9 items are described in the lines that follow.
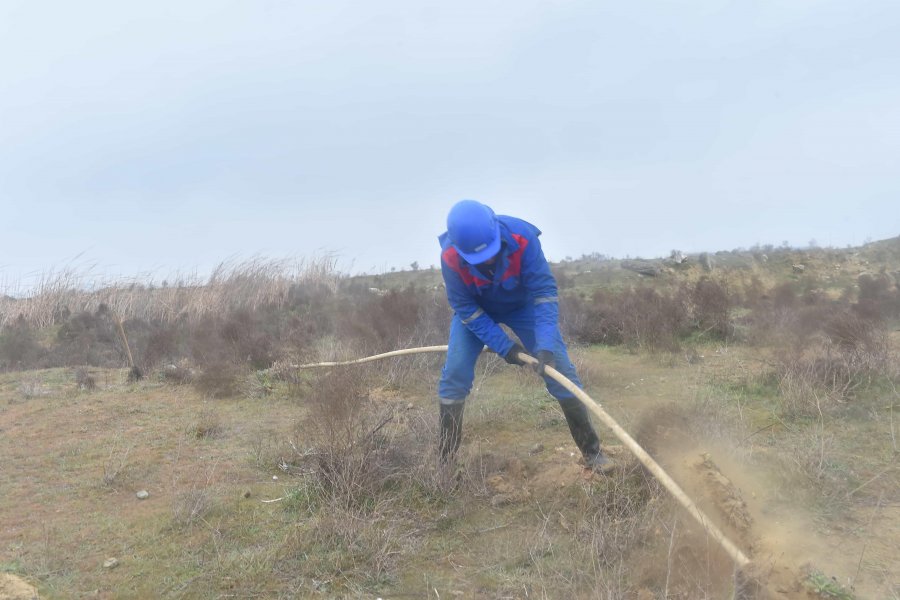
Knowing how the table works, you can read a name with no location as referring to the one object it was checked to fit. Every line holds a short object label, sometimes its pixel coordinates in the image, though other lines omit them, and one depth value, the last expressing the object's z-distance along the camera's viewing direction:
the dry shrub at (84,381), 7.96
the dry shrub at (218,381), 7.16
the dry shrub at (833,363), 4.96
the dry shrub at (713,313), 9.44
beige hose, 2.39
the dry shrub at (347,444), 3.38
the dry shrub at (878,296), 9.00
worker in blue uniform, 3.58
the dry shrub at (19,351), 11.67
